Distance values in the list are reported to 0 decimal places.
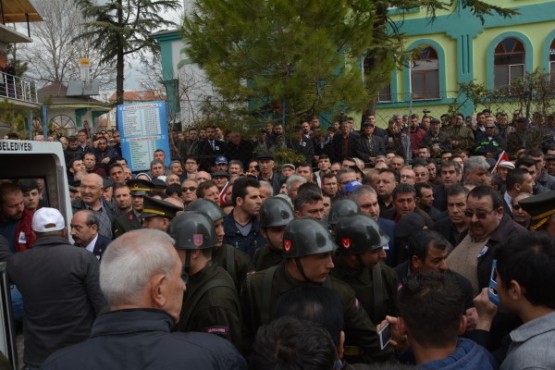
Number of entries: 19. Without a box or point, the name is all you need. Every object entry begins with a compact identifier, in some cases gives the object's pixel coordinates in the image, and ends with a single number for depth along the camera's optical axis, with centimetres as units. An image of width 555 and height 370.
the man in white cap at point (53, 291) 398
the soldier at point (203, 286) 297
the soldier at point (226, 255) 435
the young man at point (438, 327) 231
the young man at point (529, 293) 223
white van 554
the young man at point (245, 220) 555
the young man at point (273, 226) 438
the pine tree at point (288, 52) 1059
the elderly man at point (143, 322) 200
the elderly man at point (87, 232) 515
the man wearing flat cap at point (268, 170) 951
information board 1129
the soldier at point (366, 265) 358
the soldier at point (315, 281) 310
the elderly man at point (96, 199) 681
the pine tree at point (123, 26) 2759
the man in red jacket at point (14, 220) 530
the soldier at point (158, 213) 514
